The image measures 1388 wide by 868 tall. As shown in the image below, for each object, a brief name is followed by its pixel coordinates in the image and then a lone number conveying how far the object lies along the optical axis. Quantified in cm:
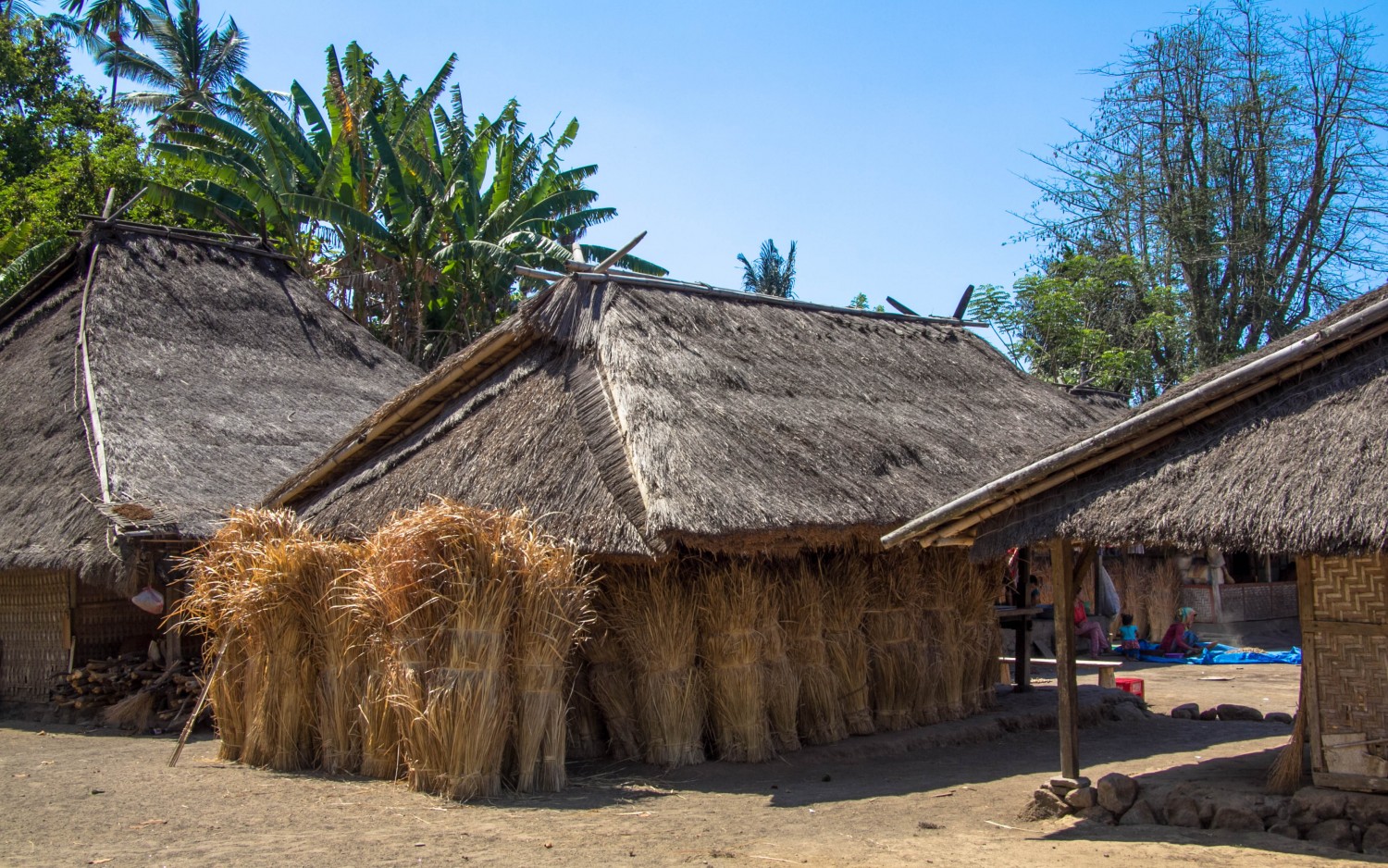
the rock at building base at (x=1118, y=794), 624
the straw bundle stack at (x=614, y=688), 811
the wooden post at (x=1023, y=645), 1142
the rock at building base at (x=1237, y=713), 1030
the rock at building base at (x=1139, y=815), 616
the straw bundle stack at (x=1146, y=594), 1811
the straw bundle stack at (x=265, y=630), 770
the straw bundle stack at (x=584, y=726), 824
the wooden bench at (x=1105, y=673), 1149
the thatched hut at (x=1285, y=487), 550
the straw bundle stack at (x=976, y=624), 978
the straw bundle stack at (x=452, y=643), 669
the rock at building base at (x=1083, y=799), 630
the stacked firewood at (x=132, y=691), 1020
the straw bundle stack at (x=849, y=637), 880
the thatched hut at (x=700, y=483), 786
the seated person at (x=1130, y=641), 1669
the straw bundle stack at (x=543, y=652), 690
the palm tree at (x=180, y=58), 2648
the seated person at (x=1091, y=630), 1622
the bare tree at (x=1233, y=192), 2038
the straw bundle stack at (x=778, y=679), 823
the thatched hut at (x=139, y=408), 1030
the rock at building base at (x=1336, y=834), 557
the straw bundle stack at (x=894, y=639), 915
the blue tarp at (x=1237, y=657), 1598
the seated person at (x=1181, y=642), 1659
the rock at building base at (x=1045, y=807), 641
